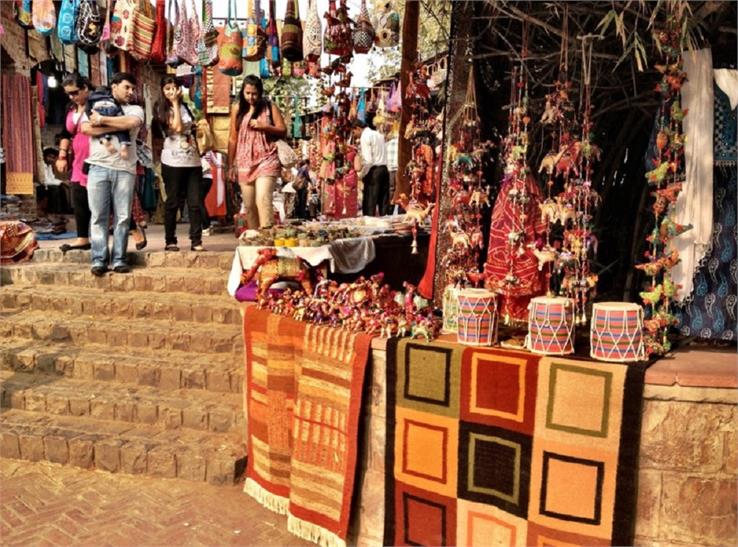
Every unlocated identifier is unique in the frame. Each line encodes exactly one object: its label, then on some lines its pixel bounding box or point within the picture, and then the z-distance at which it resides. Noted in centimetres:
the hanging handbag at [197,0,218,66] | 714
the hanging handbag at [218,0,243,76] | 664
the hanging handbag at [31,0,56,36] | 755
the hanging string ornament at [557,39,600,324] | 320
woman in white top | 648
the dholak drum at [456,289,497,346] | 307
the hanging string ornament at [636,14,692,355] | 294
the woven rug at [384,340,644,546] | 265
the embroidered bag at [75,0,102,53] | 705
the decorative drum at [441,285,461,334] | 343
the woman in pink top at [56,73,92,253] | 620
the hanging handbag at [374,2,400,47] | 514
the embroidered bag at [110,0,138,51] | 700
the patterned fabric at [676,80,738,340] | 326
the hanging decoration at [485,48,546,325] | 339
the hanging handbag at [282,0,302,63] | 609
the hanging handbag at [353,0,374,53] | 514
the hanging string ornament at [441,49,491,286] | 373
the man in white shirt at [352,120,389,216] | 884
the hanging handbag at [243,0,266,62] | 648
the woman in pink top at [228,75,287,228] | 603
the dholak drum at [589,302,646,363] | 279
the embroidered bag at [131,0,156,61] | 705
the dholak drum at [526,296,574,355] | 289
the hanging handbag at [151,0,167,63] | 723
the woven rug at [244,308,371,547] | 326
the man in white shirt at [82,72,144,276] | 570
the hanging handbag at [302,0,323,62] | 593
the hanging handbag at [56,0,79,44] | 705
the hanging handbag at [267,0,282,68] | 666
